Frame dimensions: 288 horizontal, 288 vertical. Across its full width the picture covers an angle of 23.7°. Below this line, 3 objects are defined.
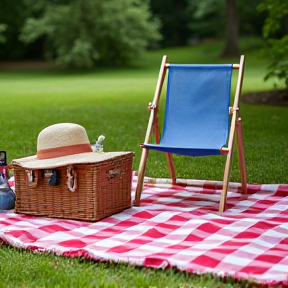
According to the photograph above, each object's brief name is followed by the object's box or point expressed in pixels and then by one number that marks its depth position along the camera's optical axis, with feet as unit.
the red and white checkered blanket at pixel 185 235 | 11.23
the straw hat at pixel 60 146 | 15.12
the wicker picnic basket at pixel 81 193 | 14.51
